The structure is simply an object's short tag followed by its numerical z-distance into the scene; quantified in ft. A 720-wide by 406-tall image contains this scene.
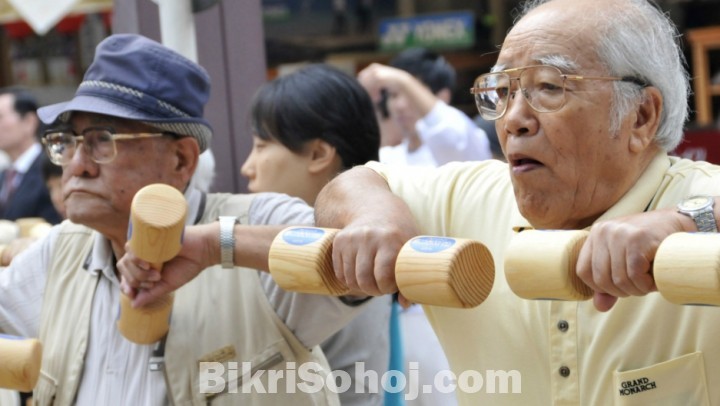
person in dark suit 23.12
